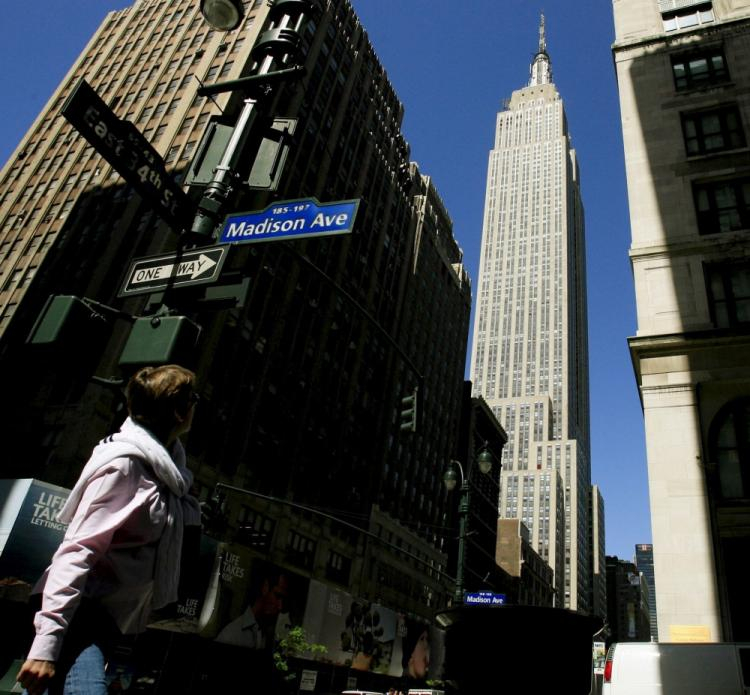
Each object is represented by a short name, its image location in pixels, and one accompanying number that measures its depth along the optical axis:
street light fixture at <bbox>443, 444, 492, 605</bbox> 15.81
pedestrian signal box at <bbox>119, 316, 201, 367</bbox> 5.03
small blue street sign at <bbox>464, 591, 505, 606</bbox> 17.52
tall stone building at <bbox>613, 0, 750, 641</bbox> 15.33
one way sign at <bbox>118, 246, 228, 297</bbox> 5.79
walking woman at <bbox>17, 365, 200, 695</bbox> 2.39
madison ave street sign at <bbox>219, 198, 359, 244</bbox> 6.59
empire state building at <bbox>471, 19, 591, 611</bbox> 144.00
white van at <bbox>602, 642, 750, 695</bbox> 8.51
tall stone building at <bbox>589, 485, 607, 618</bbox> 173.62
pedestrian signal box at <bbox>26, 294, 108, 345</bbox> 5.05
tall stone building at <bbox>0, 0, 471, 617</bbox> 36.03
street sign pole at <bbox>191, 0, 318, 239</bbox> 6.60
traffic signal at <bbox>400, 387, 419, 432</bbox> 12.77
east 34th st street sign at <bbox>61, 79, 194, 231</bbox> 5.71
